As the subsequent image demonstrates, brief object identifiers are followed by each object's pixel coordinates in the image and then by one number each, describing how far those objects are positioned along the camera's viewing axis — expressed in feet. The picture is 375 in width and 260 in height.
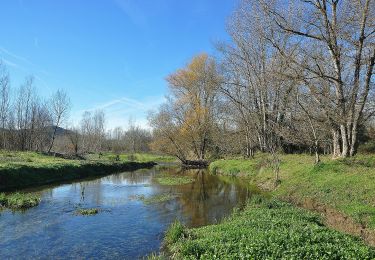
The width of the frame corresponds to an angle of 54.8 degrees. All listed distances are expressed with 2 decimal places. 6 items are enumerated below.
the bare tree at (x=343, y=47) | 73.05
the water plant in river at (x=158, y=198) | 77.61
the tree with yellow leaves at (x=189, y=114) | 201.26
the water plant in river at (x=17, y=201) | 66.54
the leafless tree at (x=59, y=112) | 214.90
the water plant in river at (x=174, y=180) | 112.68
